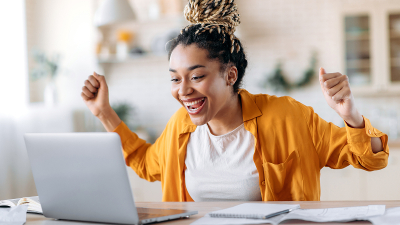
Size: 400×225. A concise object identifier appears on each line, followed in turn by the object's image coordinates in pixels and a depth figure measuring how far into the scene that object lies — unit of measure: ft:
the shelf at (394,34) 12.51
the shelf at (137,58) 14.00
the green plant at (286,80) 13.79
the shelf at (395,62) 12.53
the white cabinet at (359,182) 11.14
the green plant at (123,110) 13.43
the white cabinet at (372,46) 12.50
